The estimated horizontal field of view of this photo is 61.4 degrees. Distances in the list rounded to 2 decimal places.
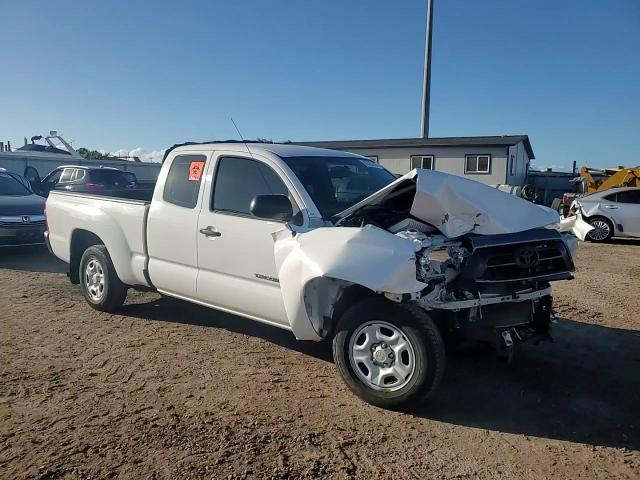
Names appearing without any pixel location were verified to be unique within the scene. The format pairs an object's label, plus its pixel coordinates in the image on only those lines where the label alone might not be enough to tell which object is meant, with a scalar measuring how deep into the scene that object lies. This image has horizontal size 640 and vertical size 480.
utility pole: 22.31
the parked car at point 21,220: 9.74
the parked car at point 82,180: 14.46
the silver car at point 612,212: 13.99
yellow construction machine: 20.91
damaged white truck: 3.65
